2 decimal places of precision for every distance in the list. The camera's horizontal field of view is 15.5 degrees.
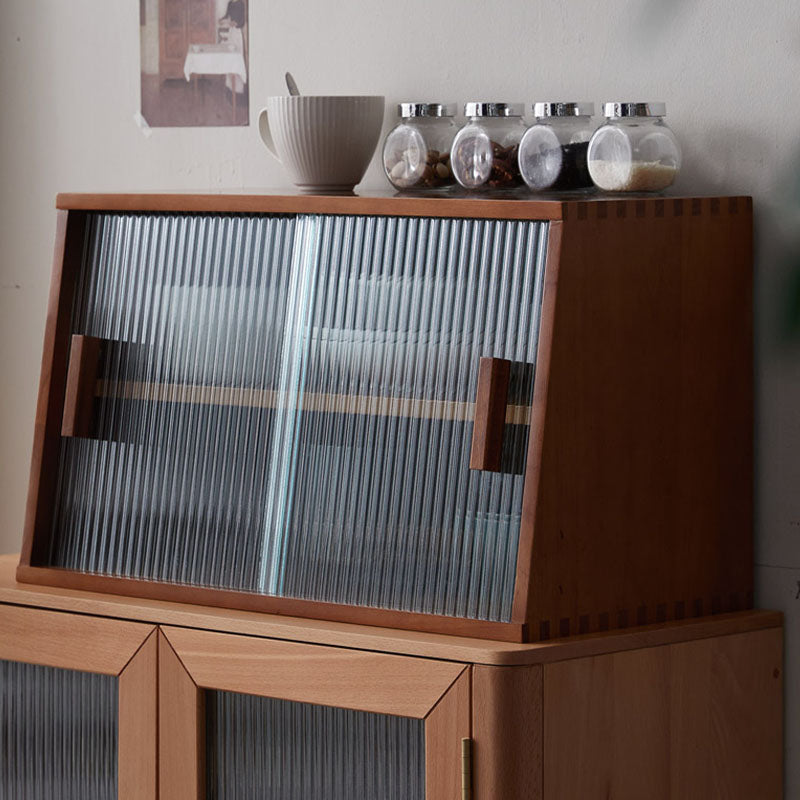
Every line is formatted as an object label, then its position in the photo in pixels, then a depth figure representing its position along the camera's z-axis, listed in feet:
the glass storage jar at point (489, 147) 9.25
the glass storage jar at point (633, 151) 9.02
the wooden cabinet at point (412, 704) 8.63
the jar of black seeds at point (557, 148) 9.12
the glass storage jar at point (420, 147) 9.45
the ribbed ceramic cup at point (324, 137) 9.53
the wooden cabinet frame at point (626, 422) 8.69
